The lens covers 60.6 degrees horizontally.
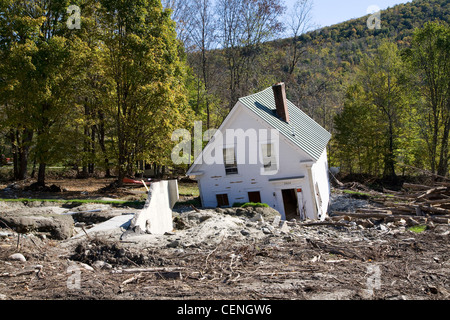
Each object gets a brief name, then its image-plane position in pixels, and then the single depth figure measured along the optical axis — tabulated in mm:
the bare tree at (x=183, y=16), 36656
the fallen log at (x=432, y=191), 18677
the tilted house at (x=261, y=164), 19312
